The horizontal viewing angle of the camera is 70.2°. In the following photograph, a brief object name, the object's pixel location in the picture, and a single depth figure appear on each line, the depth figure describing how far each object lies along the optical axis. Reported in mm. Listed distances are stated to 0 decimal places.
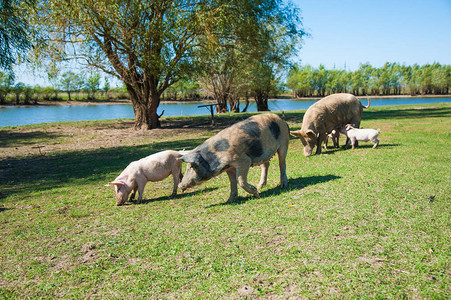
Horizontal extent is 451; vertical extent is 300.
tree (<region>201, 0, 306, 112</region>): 19891
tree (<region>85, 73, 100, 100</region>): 81750
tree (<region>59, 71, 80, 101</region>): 77719
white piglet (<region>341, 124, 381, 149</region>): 12242
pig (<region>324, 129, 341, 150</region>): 13697
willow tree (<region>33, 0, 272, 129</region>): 17031
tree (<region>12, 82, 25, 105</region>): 64188
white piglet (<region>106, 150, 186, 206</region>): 7980
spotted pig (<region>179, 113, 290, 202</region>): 6965
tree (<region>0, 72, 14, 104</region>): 63009
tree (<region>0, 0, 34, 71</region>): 12757
